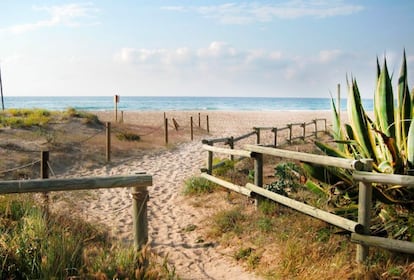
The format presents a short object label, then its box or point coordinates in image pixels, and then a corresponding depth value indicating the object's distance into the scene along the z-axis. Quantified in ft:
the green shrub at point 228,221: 17.48
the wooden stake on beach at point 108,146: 37.68
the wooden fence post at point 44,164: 19.13
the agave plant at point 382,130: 13.70
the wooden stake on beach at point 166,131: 50.24
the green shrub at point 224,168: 27.73
